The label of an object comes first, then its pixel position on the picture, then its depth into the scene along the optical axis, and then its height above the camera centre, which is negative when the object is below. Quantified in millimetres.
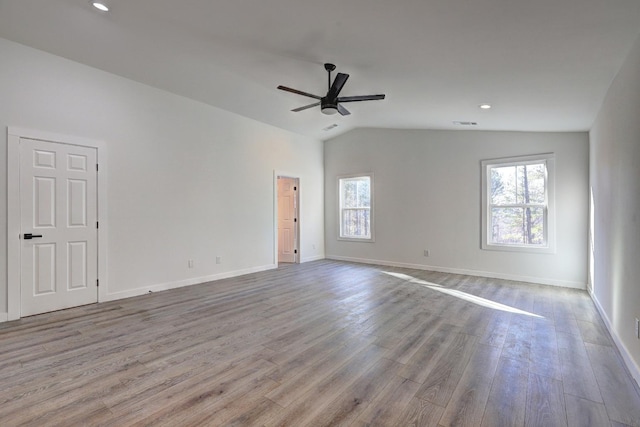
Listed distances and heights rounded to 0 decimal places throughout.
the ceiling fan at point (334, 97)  3553 +1432
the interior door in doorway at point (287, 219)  7453 -131
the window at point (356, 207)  7398 +164
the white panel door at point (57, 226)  3633 -148
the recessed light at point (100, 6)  2816 +1925
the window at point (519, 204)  5214 +169
